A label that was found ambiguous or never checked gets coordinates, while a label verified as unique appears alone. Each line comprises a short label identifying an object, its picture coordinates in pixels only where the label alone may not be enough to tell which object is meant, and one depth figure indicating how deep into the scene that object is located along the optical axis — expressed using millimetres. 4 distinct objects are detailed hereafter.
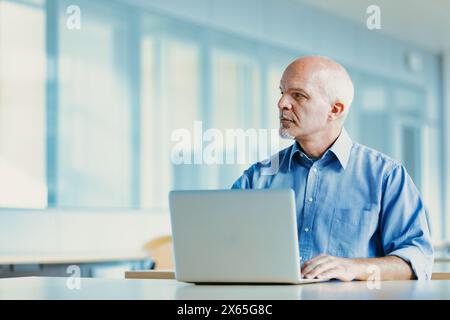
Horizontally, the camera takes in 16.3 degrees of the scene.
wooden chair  6606
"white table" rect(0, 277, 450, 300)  3384
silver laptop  3610
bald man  4192
